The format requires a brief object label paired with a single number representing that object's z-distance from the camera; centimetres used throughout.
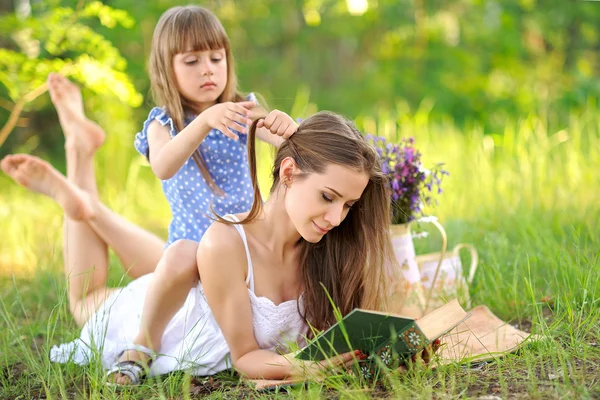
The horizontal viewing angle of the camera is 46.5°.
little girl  236
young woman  209
